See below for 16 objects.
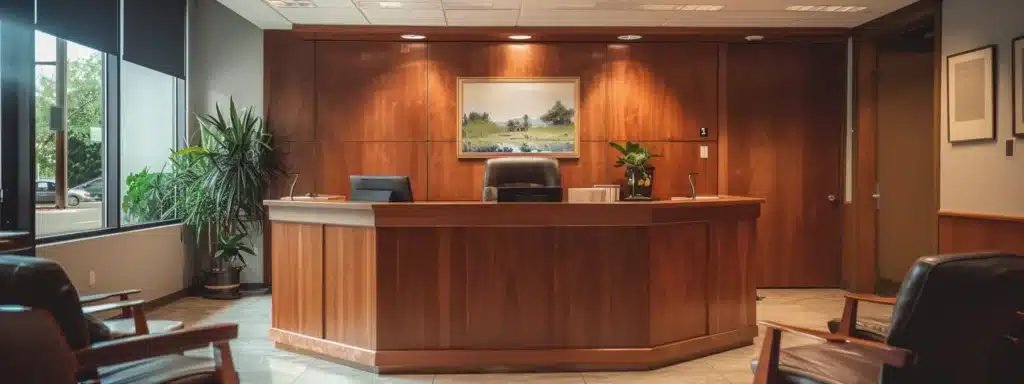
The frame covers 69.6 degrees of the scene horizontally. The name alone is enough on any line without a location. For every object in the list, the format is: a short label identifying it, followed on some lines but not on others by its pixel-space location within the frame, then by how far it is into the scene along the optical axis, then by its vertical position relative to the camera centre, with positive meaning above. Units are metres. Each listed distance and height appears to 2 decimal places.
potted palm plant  7.20 +0.02
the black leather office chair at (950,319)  2.51 -0.45
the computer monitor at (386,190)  4.90 -0.02
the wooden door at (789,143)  8.13 +0.51
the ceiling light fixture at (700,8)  6.73 +1.66
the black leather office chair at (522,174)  6.52 +0.12
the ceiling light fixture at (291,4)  6.56 +1.65
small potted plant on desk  7.57 +0.25
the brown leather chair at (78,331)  2.45 -0.52
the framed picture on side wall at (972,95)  5.72 +0.76
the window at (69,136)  5.46 +0.40
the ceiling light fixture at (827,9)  6.79 +1.67
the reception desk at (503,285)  4.41 -0.59
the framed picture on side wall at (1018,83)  5.37 +0.78
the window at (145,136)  6.73 +0.49
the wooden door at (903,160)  7.74 +0.31
